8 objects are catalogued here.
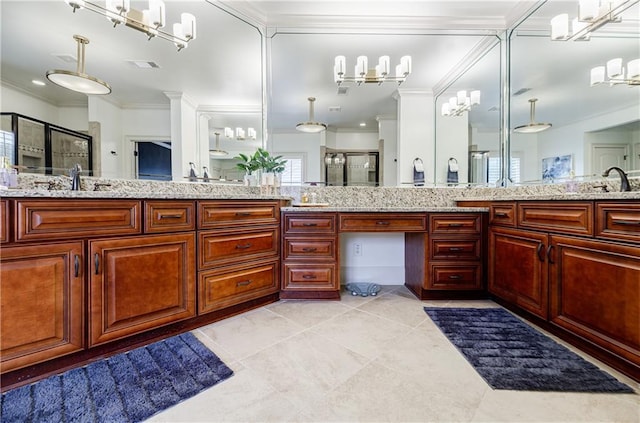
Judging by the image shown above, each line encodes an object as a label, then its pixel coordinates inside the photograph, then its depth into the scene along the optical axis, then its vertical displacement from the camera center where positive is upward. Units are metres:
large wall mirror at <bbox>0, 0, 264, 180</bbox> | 1.50 +0.97
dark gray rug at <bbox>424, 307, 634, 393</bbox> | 1.15 -0.78
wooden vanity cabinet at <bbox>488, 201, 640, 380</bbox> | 1.18 -0.36
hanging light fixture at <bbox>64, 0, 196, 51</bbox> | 1.72 +1.37
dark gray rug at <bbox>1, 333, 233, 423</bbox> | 0.98 -0.76
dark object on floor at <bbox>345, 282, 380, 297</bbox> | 2.30 -0.72
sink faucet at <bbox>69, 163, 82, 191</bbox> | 1.48 +0.19
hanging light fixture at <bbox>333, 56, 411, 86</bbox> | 2.56 +1.38
